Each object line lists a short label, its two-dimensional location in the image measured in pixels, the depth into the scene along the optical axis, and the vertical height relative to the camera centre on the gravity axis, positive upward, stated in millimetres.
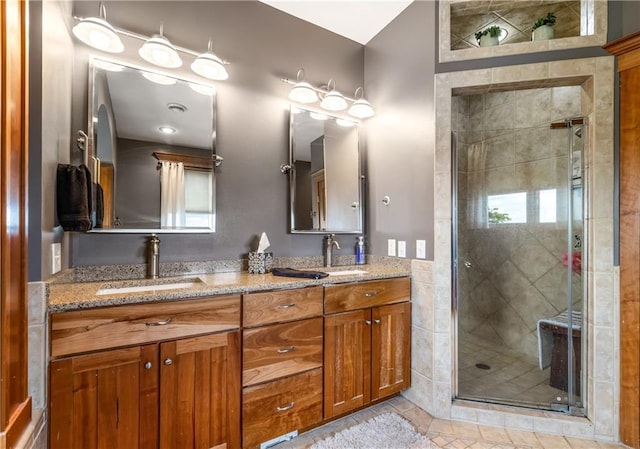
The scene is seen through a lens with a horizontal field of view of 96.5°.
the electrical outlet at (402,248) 2154 -191
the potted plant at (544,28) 1859 +1277
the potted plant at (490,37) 1941 +1275
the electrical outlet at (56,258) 1261 -156
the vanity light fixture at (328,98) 2188 +1005
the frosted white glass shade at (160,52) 1666 +1024
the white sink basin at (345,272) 1988 -354
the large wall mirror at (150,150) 1629 +453
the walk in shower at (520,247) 1918 -197
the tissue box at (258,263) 1913 -266
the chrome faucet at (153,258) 1689 -204
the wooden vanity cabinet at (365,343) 1706 -769
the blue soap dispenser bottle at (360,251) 2434 -237
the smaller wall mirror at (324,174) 2236 +406
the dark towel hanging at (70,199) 1308 +115
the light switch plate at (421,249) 1985 -183
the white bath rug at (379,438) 1591 -1240
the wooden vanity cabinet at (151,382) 1104 -679
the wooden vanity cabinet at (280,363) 1446 -749
